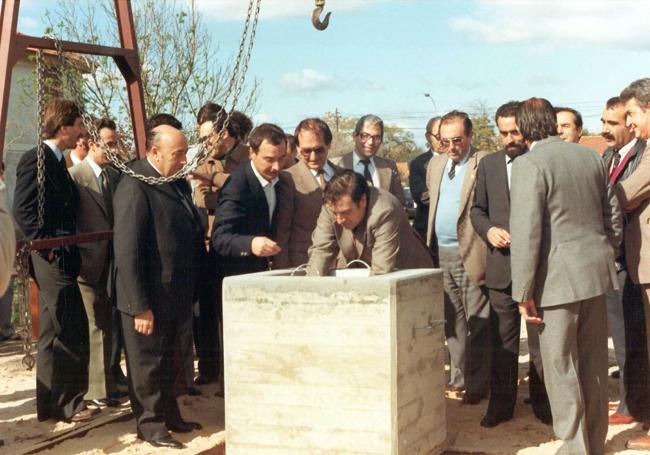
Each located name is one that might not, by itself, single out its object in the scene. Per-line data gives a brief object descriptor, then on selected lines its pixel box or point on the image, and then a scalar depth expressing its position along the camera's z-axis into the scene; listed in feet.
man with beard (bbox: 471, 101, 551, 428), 20.25
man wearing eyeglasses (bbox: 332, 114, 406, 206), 24.54
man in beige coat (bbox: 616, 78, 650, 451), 17.92
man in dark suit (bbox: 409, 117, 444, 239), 27.08
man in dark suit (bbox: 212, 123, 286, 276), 20.31
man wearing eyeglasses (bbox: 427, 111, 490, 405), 22.22
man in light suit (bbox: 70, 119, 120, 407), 22.15
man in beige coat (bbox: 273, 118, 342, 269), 21.29
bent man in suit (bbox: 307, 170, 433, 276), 17.84
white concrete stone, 15.93
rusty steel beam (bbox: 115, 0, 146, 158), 23.47
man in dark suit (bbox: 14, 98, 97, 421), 20.59
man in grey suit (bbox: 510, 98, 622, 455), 16.69
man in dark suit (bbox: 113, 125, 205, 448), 18.63
